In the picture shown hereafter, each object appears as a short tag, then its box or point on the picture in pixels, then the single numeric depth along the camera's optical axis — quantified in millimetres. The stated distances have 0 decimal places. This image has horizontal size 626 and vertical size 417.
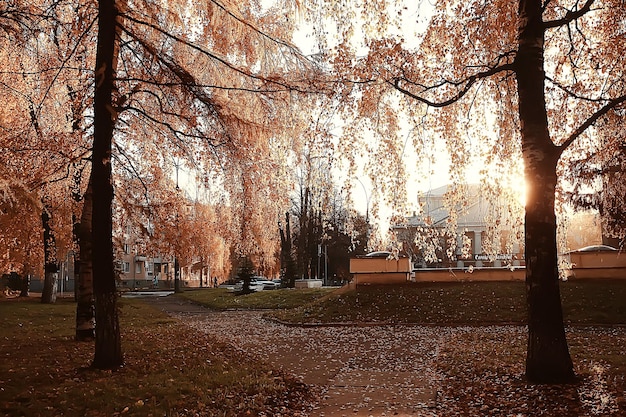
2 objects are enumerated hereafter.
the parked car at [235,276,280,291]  40125
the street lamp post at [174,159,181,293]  42725
